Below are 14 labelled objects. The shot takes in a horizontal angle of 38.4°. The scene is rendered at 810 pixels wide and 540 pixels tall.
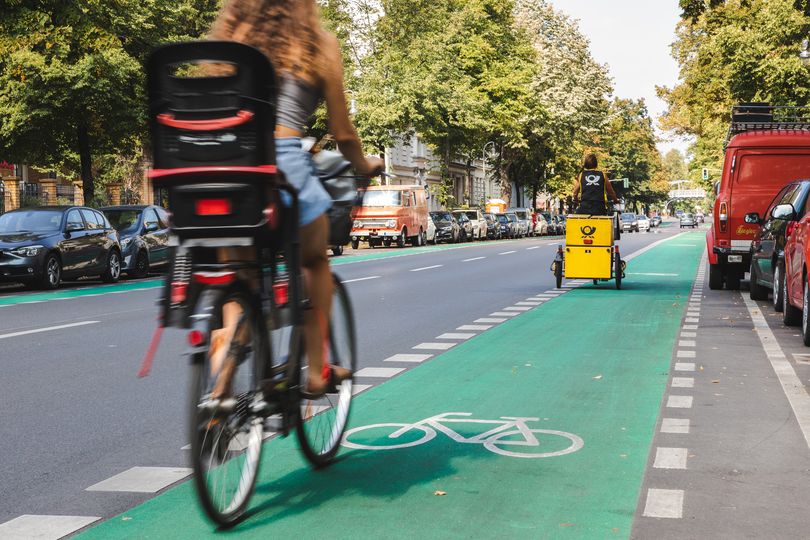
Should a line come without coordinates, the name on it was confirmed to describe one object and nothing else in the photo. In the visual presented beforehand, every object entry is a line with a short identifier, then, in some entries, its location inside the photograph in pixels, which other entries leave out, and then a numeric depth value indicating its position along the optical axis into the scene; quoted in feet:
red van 60.90
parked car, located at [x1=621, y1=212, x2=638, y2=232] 288.30
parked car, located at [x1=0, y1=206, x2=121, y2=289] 68.39
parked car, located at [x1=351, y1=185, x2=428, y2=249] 150.51
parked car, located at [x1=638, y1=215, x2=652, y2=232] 302.66
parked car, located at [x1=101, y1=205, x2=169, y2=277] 82.58
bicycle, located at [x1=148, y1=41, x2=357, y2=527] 13.99
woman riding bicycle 15.16
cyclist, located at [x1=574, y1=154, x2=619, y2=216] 59.52
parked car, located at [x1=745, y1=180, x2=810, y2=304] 43.65
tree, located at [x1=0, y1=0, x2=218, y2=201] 89.45
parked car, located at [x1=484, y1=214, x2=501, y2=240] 212.43
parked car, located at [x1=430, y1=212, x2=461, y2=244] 176.65
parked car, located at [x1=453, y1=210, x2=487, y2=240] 199.36
